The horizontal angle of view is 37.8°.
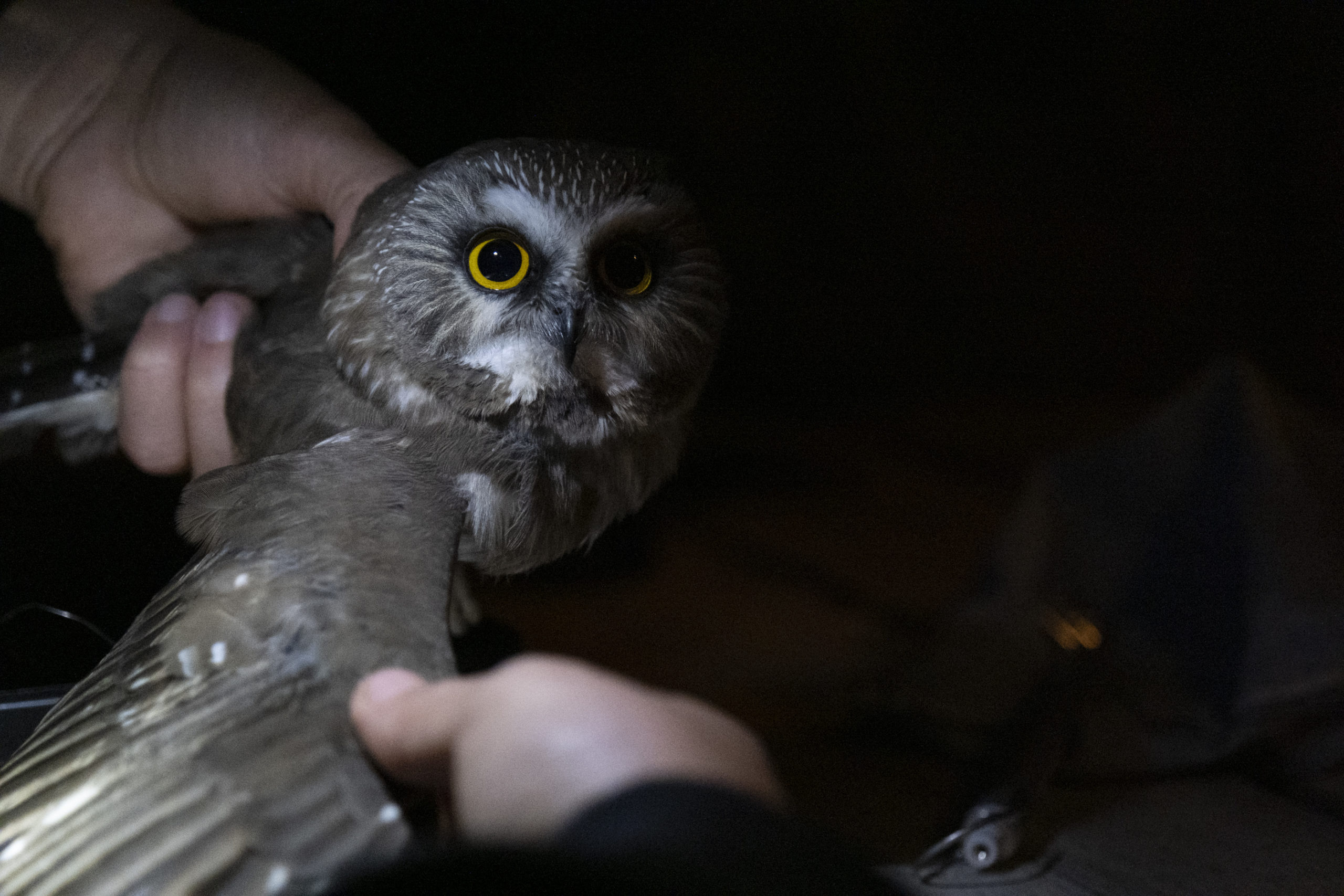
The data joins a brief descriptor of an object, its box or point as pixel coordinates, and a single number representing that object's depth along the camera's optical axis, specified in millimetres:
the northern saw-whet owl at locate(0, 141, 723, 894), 322
